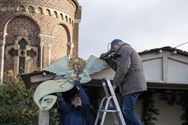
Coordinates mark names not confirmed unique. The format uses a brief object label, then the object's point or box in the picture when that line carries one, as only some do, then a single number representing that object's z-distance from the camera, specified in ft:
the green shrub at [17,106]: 58.98
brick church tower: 79.95
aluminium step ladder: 21.21
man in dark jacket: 22.42
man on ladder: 20.97
